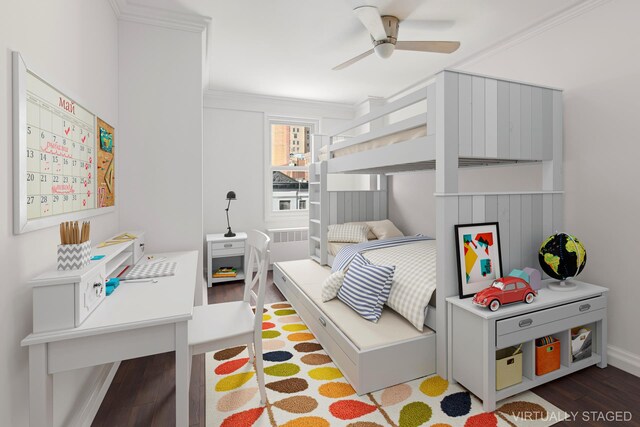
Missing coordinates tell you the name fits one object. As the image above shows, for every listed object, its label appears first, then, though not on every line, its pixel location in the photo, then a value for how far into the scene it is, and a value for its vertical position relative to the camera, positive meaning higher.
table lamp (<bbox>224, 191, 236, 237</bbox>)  4.20 +0.12
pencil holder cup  1.24 -0.19
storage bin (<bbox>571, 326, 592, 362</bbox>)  2.01 -0.88
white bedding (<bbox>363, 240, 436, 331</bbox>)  2.02 -0.51
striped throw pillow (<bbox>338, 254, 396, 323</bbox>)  2.18 -0.59
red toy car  1.72 -0.48
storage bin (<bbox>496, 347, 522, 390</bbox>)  1.73 -0.88
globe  2.00 -0.32
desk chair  1.65 -0.66
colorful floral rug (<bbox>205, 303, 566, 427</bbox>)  1.63 -1.08
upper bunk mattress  2.15 +0.53
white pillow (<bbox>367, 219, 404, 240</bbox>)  4.01 -0.29
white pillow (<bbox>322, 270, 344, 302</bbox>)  2.53 -0.64
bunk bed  1.87 +0.09
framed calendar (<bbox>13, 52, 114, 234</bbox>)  1.14 +0.23
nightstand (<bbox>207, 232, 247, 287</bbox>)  4.01 -0.54
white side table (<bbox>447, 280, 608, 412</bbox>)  1.68 -0.72
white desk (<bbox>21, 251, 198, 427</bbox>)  1.10 -0.50
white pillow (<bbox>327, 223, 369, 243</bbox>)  3.87 -0.32
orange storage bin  1.87 -0.90
